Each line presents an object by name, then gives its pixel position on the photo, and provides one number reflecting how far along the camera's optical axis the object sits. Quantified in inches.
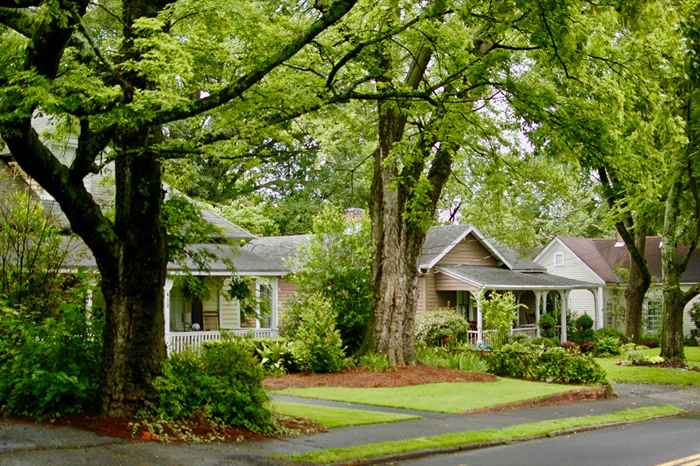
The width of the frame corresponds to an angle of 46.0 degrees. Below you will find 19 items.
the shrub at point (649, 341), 1555.7
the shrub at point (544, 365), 870.3
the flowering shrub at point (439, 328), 1274.6
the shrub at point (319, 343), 913.5
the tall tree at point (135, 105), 402.6
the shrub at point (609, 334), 1540.6
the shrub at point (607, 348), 1380.4
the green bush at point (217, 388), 482.6
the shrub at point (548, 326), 1565.0
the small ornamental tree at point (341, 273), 1056.8
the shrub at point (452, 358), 960.3
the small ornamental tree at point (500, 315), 1147.3
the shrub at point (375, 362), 905.5
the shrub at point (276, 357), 921.5
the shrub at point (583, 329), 1574.8
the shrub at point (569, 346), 975.6
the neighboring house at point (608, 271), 1808.6
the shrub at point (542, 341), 1145.1
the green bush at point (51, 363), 480.1
